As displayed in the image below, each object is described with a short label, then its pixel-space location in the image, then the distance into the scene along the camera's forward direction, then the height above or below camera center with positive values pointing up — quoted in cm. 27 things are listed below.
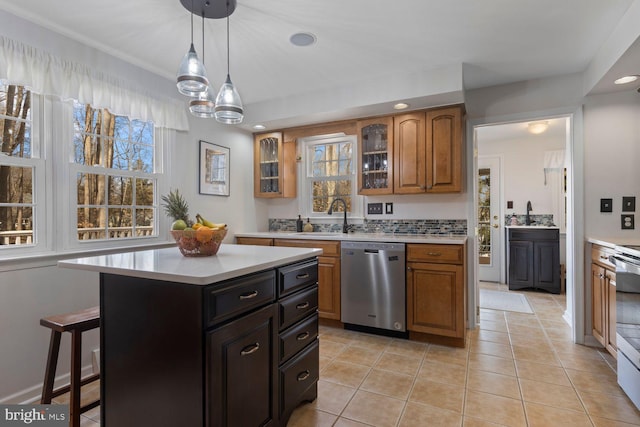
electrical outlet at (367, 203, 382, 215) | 374 +6
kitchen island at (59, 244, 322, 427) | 127 -53
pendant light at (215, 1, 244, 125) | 190 +64
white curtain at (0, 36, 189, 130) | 197 +91
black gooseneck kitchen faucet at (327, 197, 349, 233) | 376 +3
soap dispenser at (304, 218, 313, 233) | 400 -16
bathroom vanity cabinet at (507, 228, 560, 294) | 465 -66
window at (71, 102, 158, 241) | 241 +31
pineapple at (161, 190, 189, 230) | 187 +2
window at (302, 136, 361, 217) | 387 +46
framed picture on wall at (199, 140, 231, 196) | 337 +48
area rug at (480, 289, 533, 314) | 396 -113
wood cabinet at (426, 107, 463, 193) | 304 +59
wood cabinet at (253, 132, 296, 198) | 397 +58
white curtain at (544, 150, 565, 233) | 498 +48
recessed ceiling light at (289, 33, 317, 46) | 227 +123
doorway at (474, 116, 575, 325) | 503 +42
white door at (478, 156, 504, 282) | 536 -11
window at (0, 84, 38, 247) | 201 +29
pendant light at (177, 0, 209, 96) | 163 +69
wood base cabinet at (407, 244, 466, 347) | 277 -67
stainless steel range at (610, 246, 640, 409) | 192 -65
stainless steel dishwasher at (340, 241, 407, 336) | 296 -66
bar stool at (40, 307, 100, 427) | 158 -69
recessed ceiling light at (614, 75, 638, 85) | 245 +101
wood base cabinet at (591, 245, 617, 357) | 238 -66
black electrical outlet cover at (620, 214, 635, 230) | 276 -8
